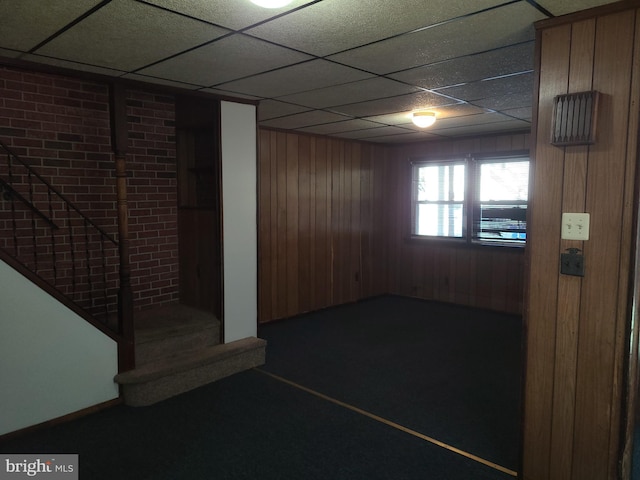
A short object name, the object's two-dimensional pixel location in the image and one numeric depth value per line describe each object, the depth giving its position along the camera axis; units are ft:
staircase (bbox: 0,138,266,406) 10.10
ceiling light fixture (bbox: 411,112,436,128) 13.64
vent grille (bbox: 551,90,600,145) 6.26
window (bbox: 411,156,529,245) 18.20
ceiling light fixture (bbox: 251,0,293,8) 5.77
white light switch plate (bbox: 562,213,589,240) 6.56
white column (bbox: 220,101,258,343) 12.29
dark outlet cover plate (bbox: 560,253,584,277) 6.63
